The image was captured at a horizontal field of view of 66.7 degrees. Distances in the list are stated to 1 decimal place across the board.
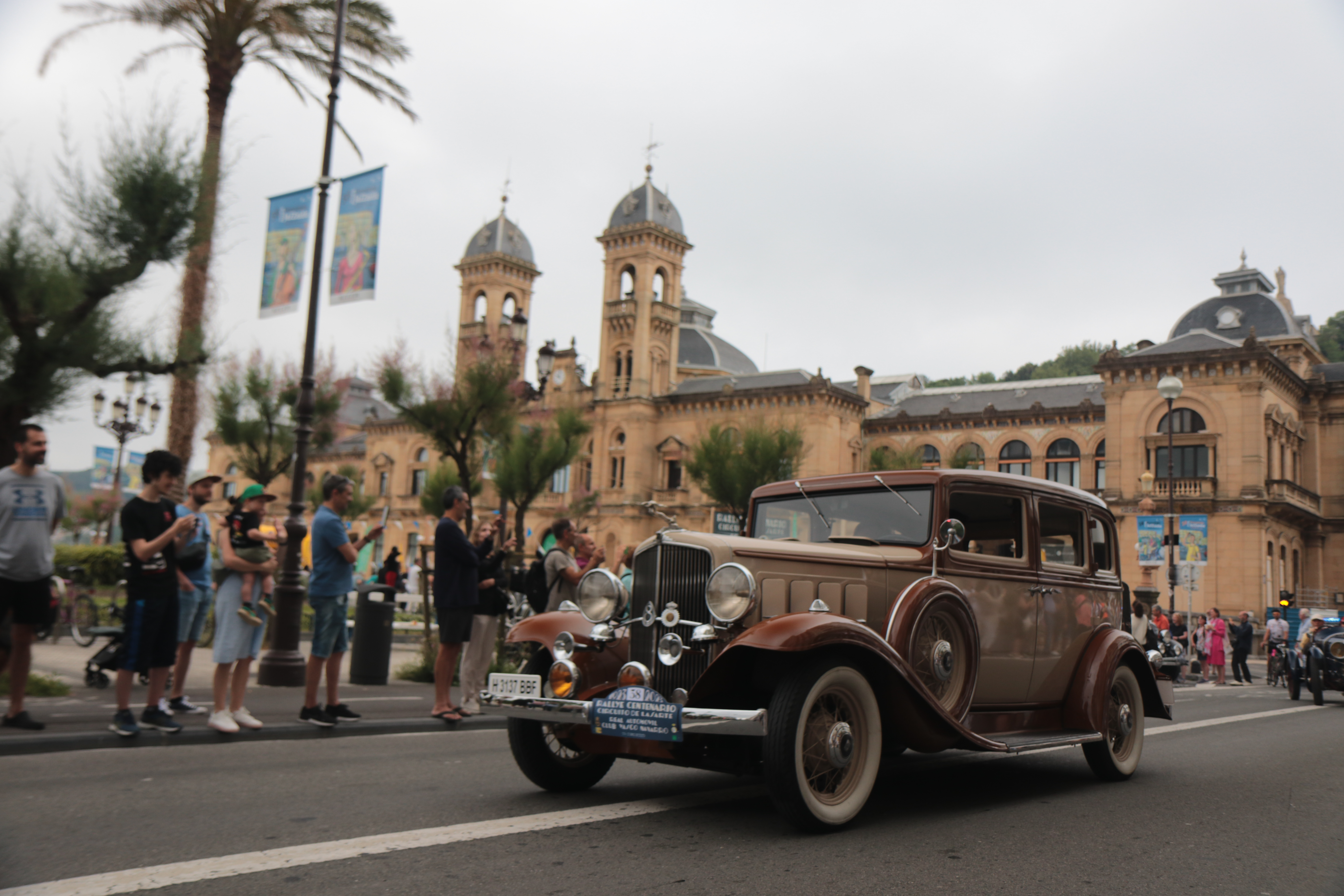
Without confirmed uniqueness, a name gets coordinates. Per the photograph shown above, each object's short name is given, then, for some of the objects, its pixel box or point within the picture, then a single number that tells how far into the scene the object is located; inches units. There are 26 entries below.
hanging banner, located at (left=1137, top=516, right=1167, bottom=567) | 1077.1
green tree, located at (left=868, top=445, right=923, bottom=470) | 1640.0
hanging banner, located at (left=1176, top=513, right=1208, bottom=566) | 1168.8
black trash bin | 503.8
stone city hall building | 1701.5
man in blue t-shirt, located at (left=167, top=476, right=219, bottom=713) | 352.8
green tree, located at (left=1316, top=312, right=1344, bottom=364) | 2664.9
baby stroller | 422.3
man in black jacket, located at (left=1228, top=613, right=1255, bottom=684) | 976.3
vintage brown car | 199.8
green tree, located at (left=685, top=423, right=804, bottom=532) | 1464.1
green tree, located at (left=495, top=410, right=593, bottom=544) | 858.1
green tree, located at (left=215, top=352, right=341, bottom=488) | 1010.1
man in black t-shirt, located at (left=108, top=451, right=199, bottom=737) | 299.3
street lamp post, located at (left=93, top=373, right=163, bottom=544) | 1214.9
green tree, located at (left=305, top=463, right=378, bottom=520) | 1861.5
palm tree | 555.5
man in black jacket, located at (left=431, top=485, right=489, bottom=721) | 371.9
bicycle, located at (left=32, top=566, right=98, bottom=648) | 681.0
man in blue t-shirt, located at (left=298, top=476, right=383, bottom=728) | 335.6
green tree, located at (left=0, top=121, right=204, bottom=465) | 381.4
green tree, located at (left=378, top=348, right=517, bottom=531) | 696.4
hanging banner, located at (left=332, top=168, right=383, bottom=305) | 522.3
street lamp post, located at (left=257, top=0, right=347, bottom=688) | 469.4
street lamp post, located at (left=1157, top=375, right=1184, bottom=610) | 1039.0
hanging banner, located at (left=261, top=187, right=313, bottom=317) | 527.2
